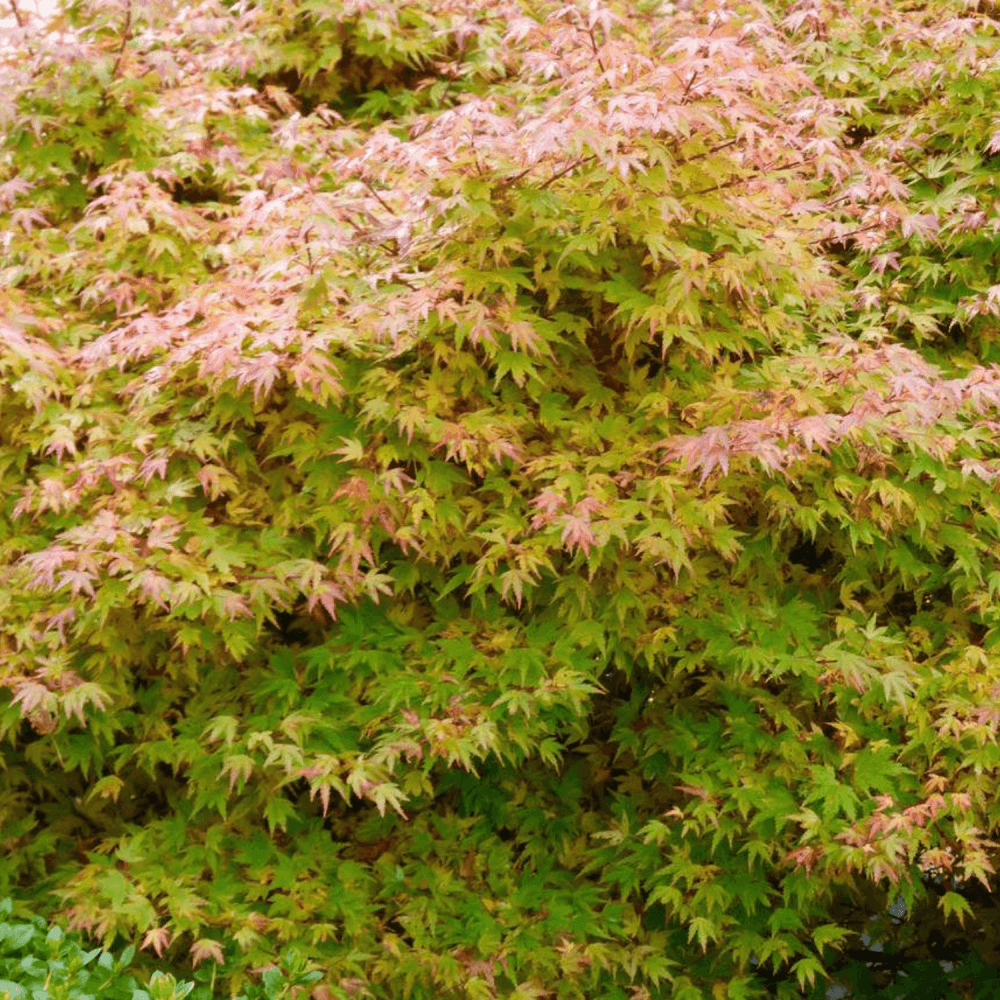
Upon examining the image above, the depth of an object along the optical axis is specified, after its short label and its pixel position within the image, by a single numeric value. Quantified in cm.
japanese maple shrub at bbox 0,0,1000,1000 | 443
